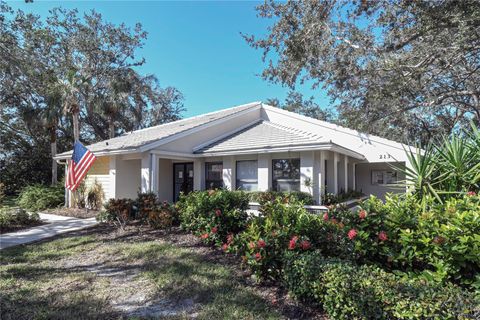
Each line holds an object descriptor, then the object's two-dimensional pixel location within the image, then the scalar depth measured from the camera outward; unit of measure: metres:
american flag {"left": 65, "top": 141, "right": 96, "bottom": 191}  9.84
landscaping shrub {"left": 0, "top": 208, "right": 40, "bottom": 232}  9.87
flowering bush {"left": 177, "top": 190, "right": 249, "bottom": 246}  6.69
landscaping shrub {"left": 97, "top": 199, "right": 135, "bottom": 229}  9.36
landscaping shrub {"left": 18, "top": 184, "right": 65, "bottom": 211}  15.19
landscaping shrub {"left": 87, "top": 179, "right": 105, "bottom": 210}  14.05
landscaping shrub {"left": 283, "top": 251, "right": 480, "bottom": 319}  2.88
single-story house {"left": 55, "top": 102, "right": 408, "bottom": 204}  11.79
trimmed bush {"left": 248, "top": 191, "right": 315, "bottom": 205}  11.25
